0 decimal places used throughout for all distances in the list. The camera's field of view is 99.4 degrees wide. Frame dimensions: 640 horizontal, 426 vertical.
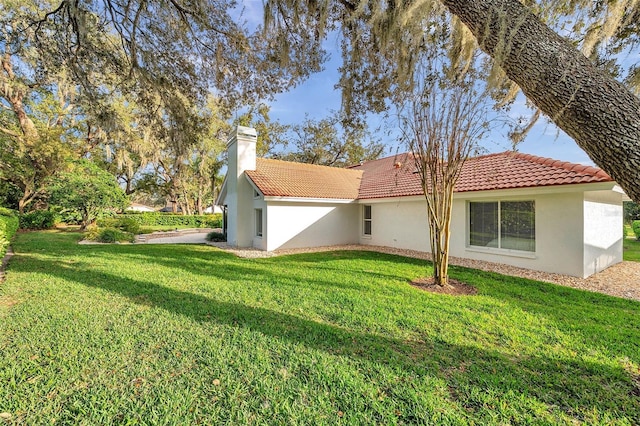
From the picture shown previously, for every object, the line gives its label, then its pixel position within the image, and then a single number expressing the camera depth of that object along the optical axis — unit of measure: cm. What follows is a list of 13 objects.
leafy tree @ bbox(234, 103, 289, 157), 2805
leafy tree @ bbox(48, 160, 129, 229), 1652
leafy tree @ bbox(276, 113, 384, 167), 2792
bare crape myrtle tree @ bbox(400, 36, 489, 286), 600
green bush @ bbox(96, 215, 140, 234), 1880
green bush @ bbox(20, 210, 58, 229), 1948
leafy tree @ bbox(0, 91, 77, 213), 1803
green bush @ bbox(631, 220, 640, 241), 1804
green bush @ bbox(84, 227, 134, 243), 1499
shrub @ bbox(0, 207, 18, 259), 646
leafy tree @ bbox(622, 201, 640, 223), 2448
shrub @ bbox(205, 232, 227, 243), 1647
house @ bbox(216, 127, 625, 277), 793
